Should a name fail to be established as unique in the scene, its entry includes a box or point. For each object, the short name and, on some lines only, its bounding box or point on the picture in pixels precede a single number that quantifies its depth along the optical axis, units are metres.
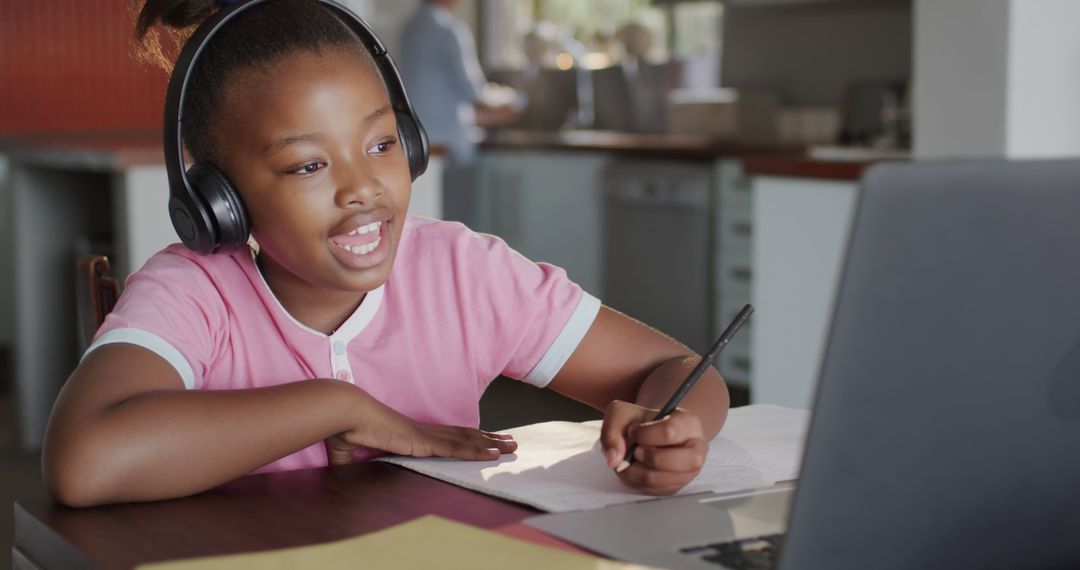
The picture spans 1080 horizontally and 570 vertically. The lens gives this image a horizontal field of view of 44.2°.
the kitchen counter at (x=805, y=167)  2.96
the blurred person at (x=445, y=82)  5.13
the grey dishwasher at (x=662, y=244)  4.54
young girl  0.97
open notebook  0.93
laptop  0.56
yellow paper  0.75
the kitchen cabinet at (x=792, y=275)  3.08
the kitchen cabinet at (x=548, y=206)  5.12
